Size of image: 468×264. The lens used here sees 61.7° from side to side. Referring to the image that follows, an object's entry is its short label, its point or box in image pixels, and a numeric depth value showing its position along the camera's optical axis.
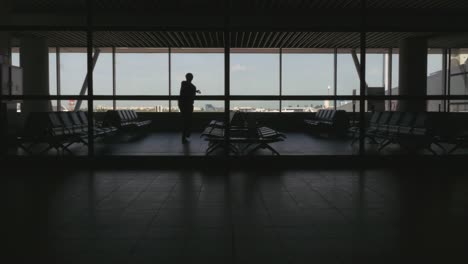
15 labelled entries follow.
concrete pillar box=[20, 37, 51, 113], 12.48
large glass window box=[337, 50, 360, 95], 15.25
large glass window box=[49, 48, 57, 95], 13.41
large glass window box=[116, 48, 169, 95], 13.52
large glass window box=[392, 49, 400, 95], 13.79
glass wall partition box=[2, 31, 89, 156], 6.41
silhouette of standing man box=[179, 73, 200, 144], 8.14
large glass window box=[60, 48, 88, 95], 12.35
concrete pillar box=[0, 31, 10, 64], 6.31
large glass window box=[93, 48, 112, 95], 12.91
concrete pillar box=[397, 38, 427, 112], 12.86
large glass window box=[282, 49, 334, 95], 14.14
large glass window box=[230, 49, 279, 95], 13.49
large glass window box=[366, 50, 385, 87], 15.49
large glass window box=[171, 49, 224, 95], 12.82
